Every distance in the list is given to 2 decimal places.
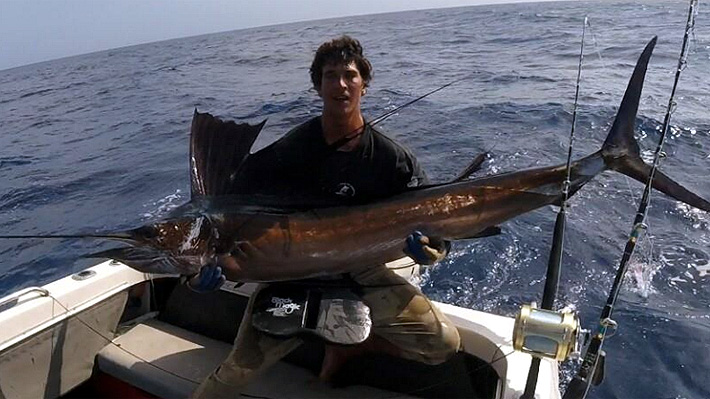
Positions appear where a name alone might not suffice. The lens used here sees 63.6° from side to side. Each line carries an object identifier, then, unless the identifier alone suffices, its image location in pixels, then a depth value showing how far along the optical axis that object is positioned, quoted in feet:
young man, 7.95
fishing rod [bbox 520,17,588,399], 6.48
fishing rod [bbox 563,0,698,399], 6.14
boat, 7.90
